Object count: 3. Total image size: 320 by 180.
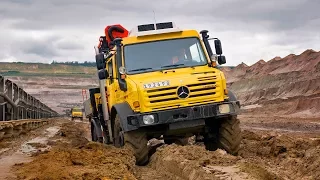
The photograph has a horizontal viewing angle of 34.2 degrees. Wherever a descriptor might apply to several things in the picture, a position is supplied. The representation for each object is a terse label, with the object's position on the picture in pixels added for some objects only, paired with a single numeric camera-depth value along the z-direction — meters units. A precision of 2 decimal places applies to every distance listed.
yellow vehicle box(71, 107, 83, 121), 64.81
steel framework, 15.31
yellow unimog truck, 9.98
